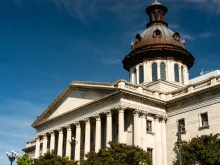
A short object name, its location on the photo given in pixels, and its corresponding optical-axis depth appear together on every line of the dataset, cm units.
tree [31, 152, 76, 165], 3778
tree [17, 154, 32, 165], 4516
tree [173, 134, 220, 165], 3209
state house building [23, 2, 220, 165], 4047
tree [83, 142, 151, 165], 3198
